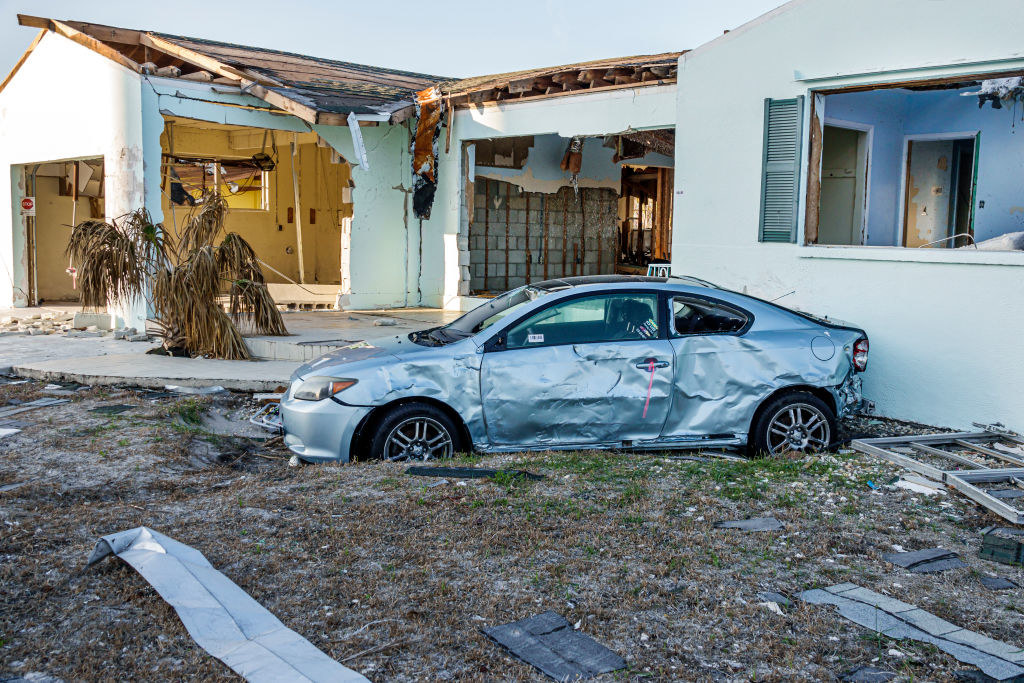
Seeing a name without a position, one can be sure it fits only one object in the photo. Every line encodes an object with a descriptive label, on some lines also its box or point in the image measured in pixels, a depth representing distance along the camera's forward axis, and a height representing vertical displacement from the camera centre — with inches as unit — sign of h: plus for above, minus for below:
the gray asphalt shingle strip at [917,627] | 142.6 -62.0
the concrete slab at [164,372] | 366.6 -53.6
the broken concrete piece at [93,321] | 548.1 -48.6
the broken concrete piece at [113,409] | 320.5 -59.4
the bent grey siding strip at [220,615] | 136.5 -61.5
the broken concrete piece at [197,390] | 359.6 -58.0
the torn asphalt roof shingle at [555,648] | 138.9 -62.7
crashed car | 251.3 -36.9
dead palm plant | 410.6 -14.1
